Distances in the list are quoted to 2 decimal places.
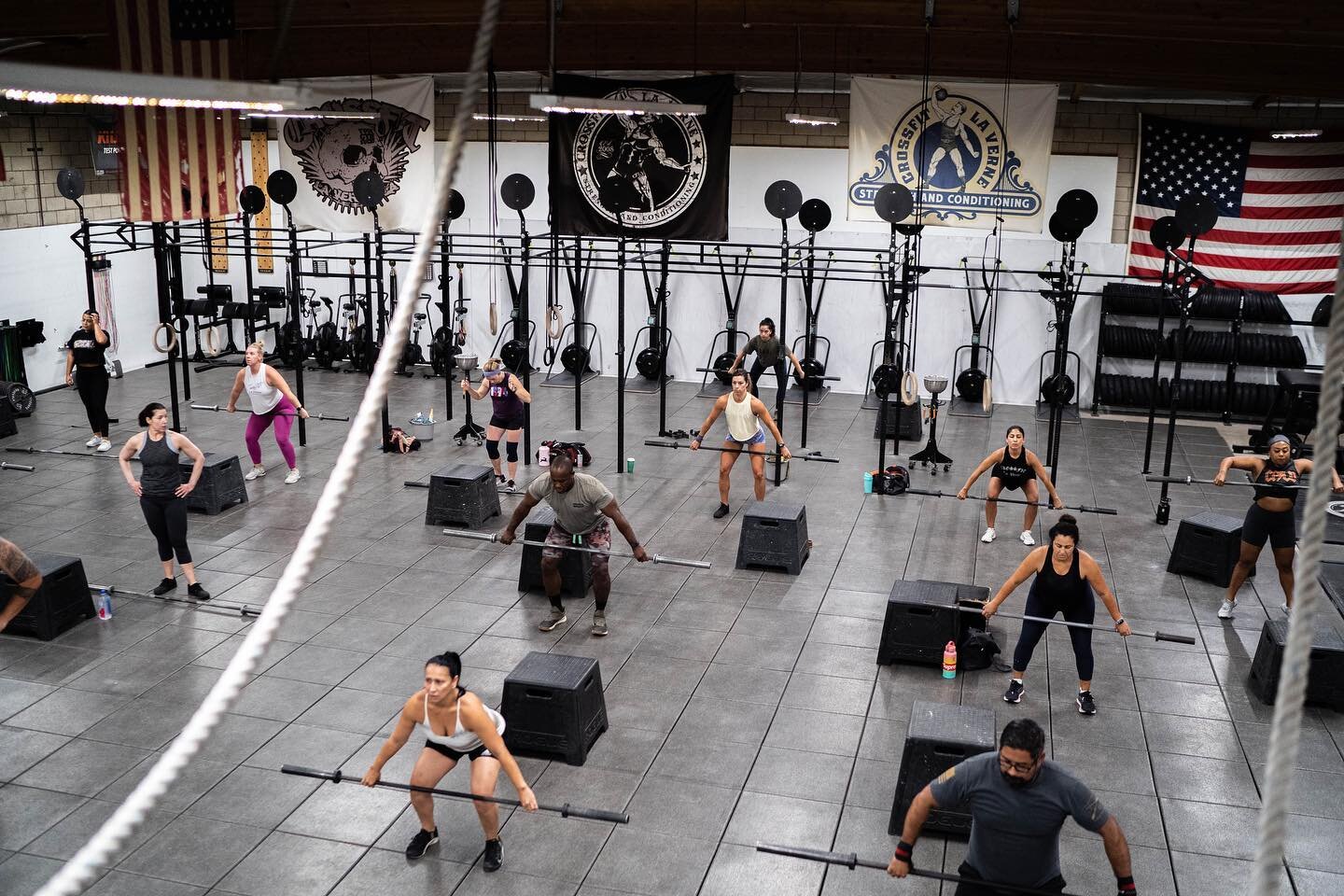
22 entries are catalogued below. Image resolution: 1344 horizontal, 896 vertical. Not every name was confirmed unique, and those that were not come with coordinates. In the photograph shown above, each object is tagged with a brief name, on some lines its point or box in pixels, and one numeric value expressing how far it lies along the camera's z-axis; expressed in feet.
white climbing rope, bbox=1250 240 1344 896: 4.60
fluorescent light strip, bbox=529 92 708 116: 26.20
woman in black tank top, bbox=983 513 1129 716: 22.00
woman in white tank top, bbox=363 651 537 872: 17.03
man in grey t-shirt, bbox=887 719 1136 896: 14.39
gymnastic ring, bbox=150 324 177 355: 39.14
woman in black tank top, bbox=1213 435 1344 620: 26.66
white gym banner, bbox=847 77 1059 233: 43.21
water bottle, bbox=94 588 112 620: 26.96
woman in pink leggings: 36.32
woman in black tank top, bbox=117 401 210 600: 26.91
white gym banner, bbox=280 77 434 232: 49.88
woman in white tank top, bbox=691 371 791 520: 33.55
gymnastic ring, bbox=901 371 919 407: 39.29
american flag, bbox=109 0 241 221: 41.47
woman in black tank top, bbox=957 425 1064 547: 31.63
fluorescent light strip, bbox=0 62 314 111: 10.79
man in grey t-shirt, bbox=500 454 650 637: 25.22
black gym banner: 45.88
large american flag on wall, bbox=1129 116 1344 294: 46.68
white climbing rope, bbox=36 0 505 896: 4.29
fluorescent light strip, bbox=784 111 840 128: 43.07
